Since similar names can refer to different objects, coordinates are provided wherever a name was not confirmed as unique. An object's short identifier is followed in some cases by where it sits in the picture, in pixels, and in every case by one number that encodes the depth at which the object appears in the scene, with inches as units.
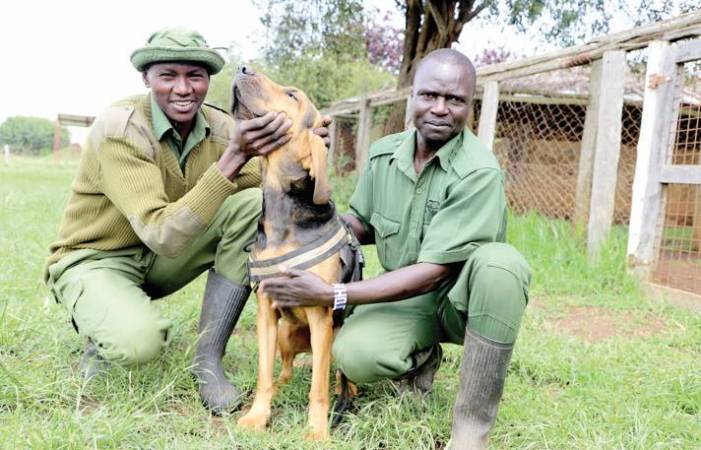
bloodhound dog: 96.3
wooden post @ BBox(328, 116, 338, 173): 508.7
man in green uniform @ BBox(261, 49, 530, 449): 93.3
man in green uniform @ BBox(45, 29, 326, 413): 103.8
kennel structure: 195.2
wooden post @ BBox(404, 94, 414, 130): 293.8
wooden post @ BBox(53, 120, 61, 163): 1164.6
